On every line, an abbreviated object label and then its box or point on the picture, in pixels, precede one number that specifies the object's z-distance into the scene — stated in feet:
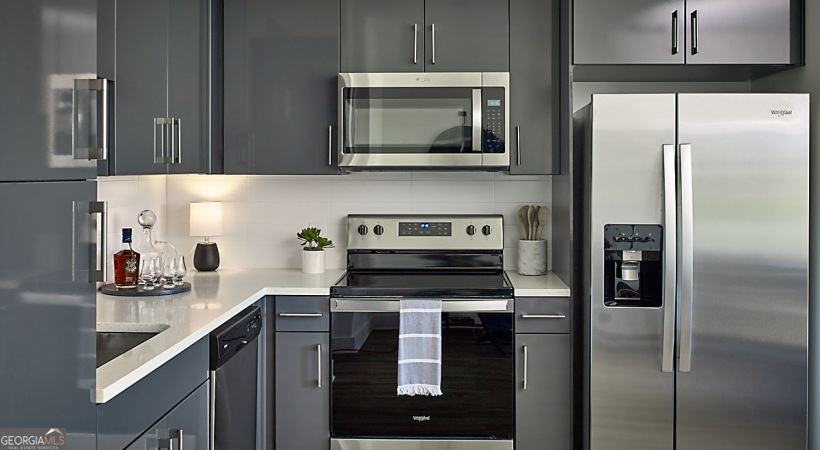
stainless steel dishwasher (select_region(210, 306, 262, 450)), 7.57
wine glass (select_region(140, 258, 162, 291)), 9.43
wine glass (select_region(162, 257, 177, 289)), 9.66
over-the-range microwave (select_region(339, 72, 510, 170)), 10.61
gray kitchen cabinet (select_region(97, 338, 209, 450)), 5.11
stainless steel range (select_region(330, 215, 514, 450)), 9.93
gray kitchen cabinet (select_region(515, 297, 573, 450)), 9.93
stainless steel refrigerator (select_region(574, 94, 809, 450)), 9.34
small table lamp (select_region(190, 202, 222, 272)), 11.73
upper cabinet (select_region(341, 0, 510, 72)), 10.82
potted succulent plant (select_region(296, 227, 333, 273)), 11.43
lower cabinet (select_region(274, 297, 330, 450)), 10.05
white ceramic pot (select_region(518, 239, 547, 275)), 11.39
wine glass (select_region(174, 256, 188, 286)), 9.88
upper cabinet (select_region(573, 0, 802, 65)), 10.14
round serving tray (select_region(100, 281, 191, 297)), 9.05
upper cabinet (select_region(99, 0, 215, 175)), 8.20
